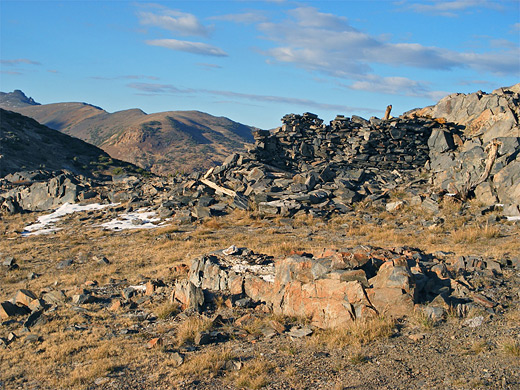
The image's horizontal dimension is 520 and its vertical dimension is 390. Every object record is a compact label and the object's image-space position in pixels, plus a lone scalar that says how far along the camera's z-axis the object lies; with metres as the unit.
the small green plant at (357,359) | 6.23
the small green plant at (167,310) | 8.84
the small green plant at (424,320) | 7.10
